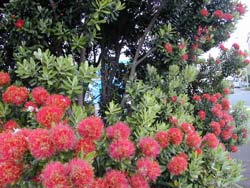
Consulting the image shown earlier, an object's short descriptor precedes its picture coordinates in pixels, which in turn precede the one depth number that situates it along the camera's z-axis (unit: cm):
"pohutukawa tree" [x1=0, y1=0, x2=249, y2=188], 167
